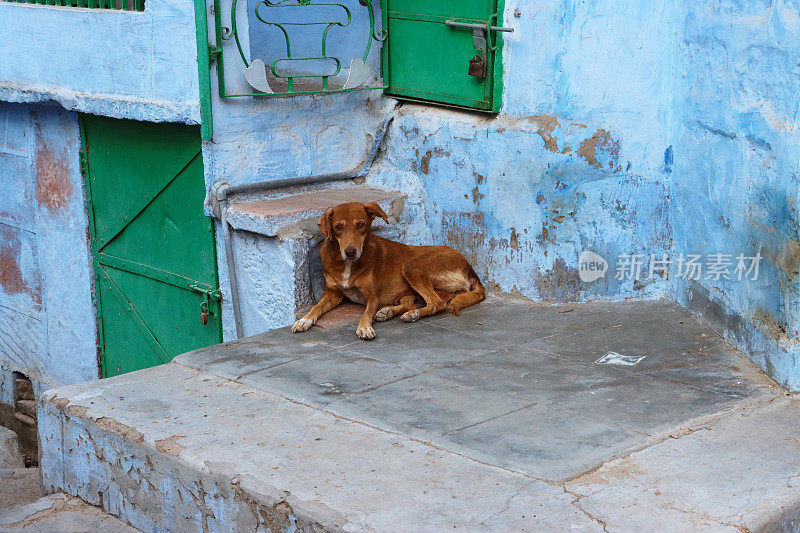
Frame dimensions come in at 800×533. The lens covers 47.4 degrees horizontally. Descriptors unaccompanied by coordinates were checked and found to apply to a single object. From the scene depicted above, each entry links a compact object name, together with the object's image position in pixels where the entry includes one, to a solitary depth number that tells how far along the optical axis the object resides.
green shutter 6.34
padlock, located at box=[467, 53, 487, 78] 6.35
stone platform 3.60
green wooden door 7.05
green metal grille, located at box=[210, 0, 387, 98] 6.38
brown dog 5.96
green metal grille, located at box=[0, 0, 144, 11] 6.99
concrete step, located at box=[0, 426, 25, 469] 7.53
